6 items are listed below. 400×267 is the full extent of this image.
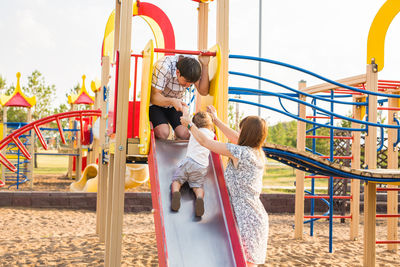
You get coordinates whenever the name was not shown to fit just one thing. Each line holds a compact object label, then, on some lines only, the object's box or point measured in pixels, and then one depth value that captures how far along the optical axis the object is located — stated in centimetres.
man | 388
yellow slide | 1059
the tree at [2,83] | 3020
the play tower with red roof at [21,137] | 1336
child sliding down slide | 340
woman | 314
